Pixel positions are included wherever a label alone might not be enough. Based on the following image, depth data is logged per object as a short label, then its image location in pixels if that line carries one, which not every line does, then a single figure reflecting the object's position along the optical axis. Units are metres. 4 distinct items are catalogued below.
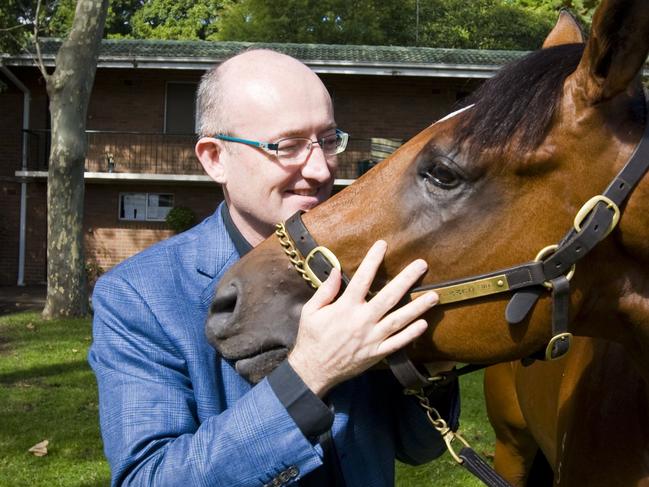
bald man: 1.74
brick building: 18.95
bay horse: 1.74
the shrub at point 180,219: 18.62
